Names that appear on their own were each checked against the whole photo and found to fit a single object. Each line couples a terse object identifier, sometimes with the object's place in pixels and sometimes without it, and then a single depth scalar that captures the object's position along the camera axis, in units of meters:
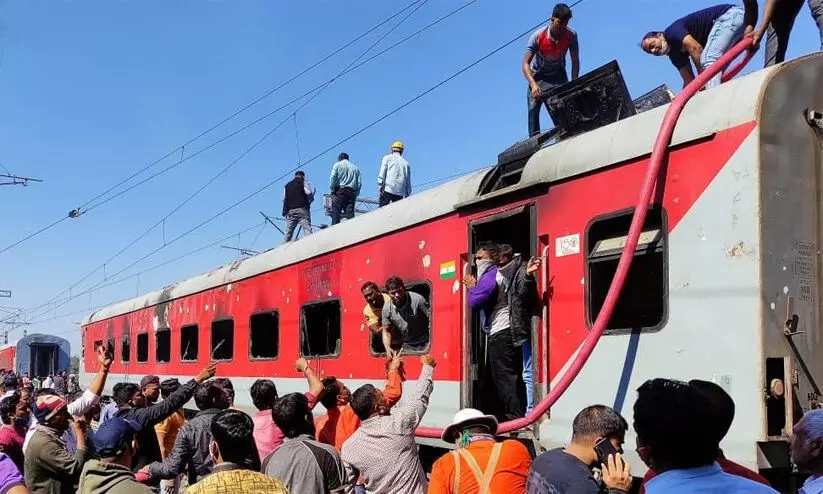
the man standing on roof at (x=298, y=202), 13.40
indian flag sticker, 6.79
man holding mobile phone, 3.22
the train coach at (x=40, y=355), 34.44
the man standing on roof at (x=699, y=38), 6.43
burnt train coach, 4.39
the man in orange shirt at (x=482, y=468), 3.70
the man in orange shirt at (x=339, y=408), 5.82
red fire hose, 4.78
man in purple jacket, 6.13
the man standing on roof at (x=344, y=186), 12.64
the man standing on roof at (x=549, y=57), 8.31
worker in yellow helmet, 11.43
